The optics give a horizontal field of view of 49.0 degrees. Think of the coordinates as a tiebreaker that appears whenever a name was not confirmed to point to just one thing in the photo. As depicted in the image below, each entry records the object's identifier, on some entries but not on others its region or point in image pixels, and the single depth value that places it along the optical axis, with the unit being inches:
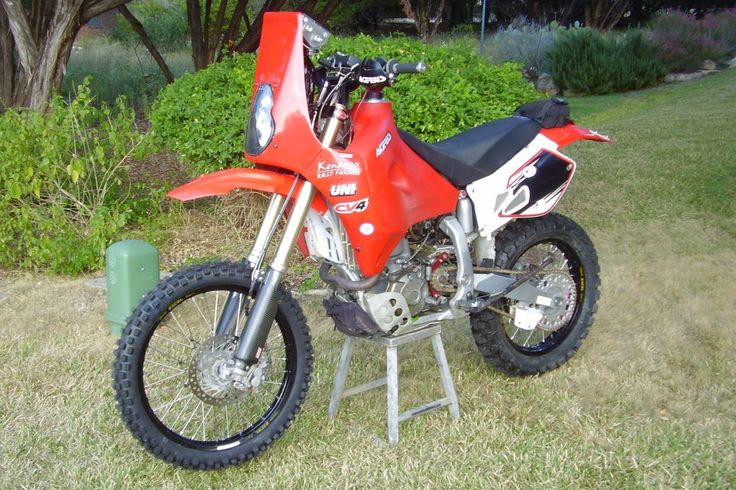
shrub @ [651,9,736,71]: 673.0
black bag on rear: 151.6
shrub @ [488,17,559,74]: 663.1
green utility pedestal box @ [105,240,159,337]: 179.2
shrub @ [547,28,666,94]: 615.5
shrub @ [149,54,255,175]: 228.5
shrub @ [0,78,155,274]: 221.0
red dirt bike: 117.3
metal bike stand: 136.0
